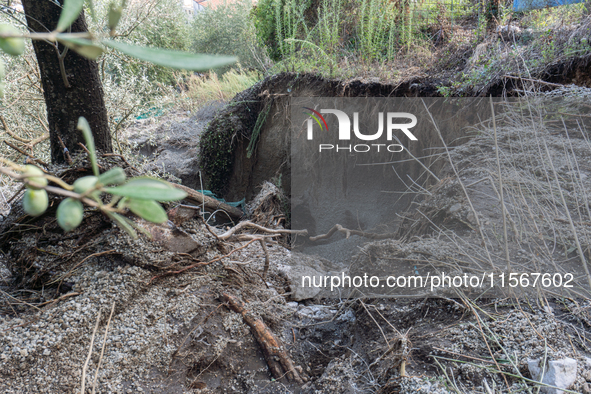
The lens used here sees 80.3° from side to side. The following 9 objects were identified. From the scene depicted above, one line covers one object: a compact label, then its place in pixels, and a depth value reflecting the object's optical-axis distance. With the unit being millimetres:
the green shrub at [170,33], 8344
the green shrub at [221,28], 11969
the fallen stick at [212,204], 2262
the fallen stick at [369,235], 3004
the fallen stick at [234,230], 1998
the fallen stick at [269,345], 1791
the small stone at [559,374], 1172
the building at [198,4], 13415
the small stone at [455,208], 2355
